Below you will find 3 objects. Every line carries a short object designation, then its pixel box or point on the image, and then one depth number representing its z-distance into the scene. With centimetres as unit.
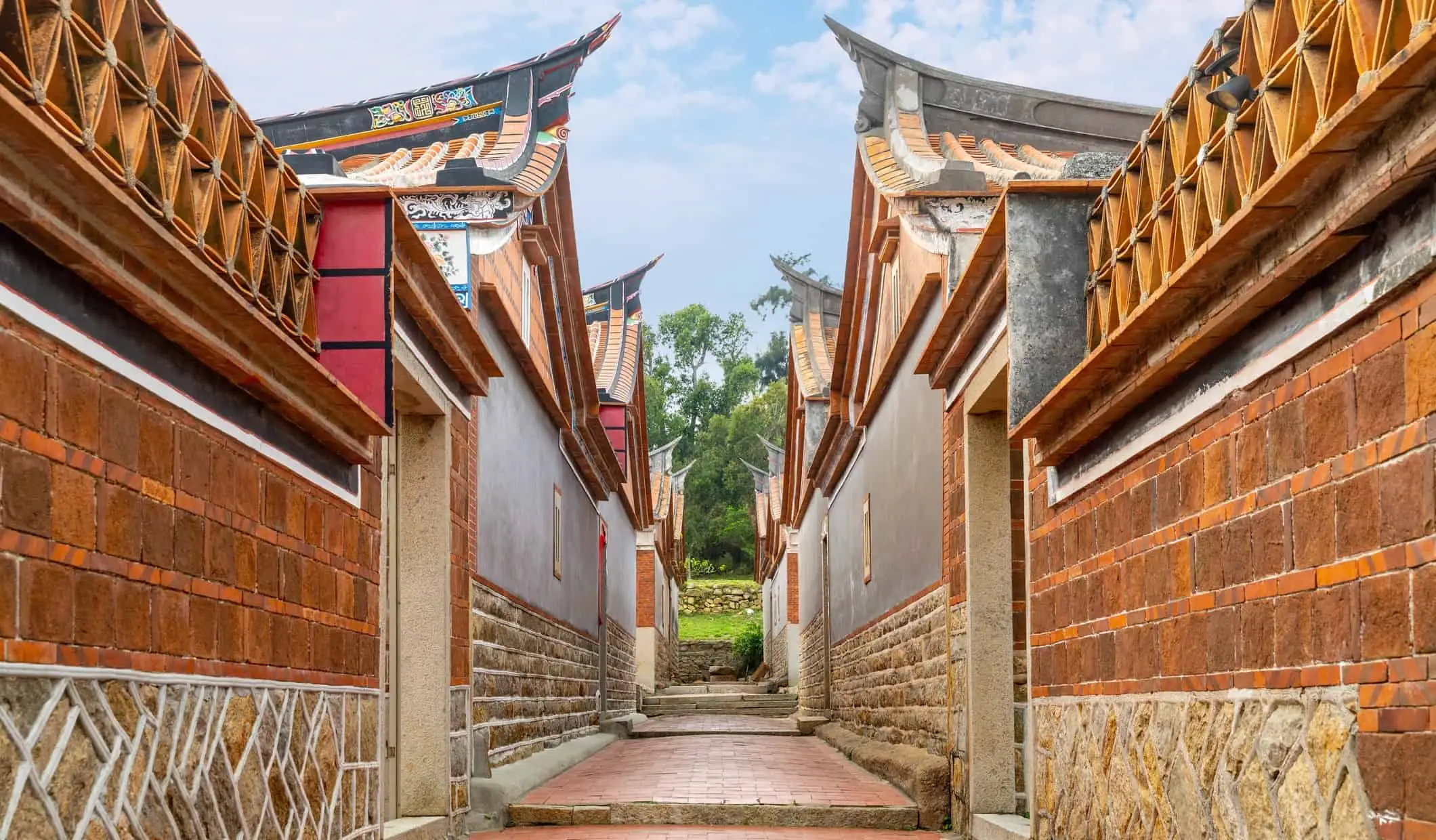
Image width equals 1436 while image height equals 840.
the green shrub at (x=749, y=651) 3584
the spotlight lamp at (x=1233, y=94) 368
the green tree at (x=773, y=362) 6406
